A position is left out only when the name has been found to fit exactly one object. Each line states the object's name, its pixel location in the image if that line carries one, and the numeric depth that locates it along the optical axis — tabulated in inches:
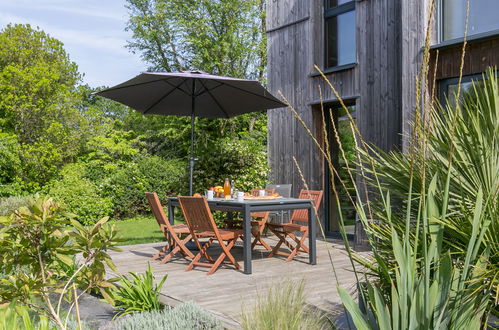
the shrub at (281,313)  119.0
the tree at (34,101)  596.1
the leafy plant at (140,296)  177.8
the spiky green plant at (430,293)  75.6
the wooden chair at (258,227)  283.7
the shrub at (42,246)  124.6
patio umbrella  303.7
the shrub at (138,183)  569.6
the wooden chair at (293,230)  274.2
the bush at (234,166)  429.7
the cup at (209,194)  290.2
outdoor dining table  242.5
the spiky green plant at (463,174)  100.6
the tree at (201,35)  861.2
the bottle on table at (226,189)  290.8
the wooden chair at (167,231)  265.1
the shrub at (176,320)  146.4
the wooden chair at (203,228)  241.9
